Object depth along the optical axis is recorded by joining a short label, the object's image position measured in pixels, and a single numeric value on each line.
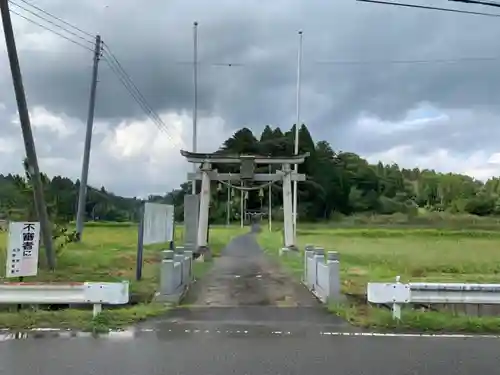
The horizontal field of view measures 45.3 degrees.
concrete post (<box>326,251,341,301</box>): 11.53
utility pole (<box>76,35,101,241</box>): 26.64
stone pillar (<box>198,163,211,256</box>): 26.05
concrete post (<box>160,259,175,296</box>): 11.76
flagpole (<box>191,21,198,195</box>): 28.89
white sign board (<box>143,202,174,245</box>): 15.01
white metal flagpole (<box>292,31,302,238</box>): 31.03
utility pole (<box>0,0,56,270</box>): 14.46
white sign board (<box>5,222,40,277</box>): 11.38
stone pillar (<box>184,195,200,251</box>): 24.66
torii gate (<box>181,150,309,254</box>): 26.03
